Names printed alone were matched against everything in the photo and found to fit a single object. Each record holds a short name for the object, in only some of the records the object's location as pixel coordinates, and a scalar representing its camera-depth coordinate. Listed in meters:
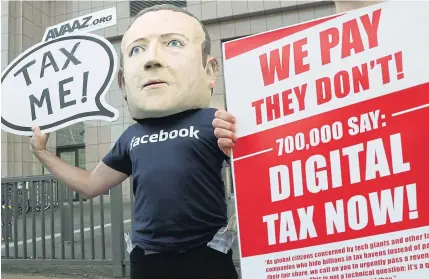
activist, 1.65
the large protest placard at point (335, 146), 1.21
